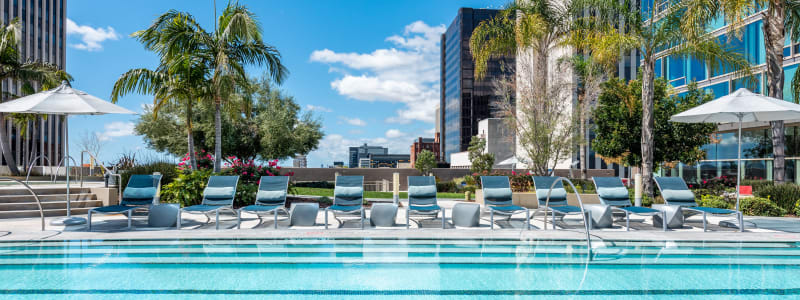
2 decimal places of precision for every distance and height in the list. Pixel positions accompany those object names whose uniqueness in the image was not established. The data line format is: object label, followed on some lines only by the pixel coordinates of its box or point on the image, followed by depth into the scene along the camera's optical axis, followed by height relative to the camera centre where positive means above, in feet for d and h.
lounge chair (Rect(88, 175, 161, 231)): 28.48 -2.65
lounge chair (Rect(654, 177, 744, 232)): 29.61 -2.52
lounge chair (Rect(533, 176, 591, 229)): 30.01 -2.65
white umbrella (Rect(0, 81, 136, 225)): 25.18 +2.91
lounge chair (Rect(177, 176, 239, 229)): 29.13 -2.70
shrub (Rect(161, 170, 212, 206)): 34.76 -2.88
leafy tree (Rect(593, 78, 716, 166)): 50.70 +3.46
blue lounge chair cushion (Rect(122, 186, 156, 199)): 28.66 -2.72
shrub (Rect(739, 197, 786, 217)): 32.22 -3.88
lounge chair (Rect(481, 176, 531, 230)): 30.74 -2.63
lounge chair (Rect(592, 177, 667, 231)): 30.04 -2.58
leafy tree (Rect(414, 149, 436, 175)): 96.43 -1.78
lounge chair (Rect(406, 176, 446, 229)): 30.50 -2.83
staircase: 31.01 -3.77
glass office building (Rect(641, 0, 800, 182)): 53.58 +3.82
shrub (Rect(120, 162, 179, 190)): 39.78 -1.75
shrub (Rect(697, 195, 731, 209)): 34.22 -3.69
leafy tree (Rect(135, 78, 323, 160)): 71.82 +4.07
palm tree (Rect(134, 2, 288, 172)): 36.58 +9.85
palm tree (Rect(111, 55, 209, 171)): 37.73 +6.21
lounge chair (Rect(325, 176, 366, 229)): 30.28 -2.73
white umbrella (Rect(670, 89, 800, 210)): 25.94 +3.05
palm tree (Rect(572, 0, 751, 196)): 37.14 +10.23
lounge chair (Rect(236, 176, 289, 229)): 29.76 -2.71
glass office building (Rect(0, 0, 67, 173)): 134.21 +38.11
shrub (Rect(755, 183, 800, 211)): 33.01 -2.91
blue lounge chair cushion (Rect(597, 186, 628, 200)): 30.25 -2.64
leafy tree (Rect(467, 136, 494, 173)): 82.69 -1.40
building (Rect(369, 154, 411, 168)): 554.05 -4.91
